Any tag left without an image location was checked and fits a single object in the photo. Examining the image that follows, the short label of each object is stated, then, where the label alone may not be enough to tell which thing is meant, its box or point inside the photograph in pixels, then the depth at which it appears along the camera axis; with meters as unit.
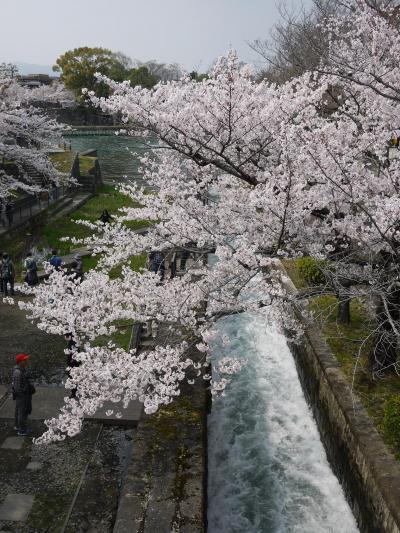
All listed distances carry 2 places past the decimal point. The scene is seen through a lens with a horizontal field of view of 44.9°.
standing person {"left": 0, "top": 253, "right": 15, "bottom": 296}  15.17
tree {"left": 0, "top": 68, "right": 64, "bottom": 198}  22.71
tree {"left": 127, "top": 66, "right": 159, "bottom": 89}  88.94
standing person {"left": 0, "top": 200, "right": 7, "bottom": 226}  22.06
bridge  82.88
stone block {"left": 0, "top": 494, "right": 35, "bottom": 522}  7.12
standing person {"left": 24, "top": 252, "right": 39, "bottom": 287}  15.67
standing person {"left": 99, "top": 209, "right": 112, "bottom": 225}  24.56
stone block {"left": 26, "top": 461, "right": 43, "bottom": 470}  8.16
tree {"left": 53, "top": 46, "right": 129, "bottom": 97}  89.31
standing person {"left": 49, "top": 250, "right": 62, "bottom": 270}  15.47
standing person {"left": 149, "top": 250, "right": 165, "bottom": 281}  14.47
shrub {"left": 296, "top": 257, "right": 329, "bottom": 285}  15.07
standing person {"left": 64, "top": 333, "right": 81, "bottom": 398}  9.22
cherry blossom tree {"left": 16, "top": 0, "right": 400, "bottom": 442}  8.20
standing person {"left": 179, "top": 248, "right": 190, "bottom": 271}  17.49
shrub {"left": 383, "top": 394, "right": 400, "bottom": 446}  8.02
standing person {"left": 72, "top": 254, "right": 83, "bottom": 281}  15.38
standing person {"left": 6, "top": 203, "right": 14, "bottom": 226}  22.09
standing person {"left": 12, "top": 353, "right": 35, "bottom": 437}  8.77
